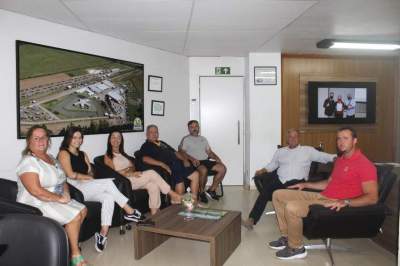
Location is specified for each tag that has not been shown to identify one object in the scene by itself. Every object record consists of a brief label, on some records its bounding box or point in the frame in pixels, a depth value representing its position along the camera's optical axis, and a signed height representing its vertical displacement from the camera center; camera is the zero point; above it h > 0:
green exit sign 6.75 +1.01
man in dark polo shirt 4.96 -0.57
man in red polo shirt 2.96 -0.64
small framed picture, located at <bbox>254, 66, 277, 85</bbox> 6.39 +0.86
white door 6.80 +0.12
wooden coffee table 2.93 -0.96
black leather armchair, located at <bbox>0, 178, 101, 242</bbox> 2.62 -0.69
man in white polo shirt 4.14 -0.58
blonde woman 2.91 -0.57
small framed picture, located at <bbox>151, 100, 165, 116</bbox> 5.95 +0.26
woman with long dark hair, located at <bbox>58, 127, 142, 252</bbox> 3.67 -0.65
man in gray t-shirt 5.63 -0.60
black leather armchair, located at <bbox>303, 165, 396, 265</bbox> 2.92 -0.84
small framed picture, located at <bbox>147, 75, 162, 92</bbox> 5.86 +0.66
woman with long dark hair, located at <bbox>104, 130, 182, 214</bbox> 4.37 -0.67
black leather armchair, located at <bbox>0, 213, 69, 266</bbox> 1.44 -0.50
